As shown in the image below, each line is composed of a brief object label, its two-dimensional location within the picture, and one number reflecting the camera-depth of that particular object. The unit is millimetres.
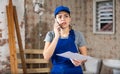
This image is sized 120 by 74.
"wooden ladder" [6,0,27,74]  3982
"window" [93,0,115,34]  4672
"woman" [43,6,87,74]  1528
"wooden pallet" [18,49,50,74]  4285
